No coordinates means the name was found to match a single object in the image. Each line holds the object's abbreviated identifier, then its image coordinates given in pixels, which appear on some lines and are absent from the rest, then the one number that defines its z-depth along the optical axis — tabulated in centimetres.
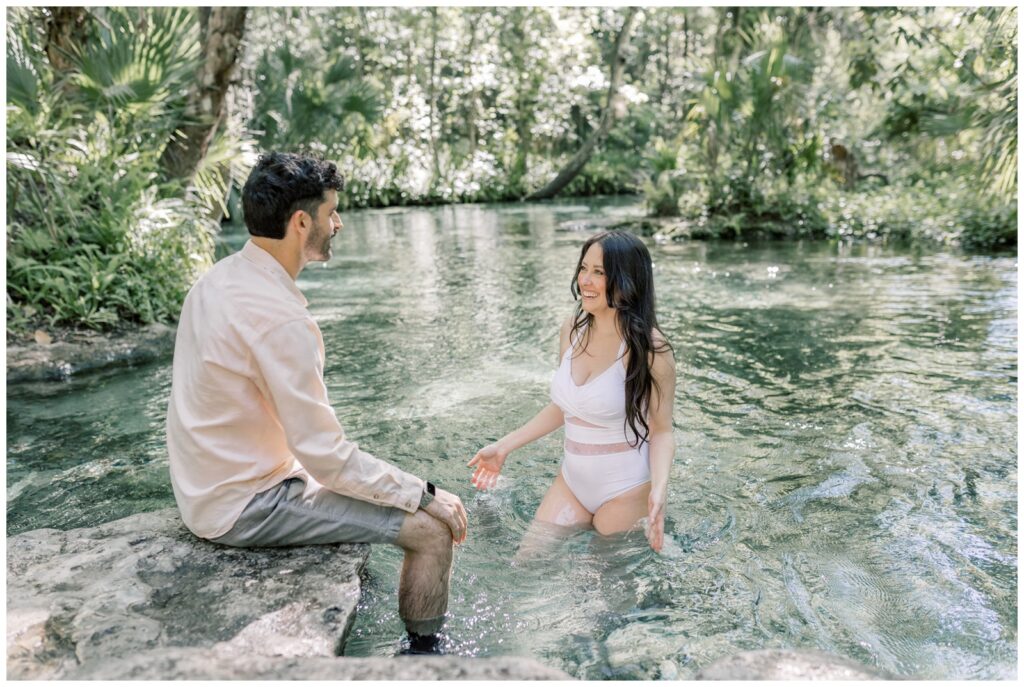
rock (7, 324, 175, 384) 761
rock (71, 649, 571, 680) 232
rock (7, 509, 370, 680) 269
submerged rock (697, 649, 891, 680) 236
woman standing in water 388
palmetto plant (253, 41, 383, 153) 2128
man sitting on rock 293
